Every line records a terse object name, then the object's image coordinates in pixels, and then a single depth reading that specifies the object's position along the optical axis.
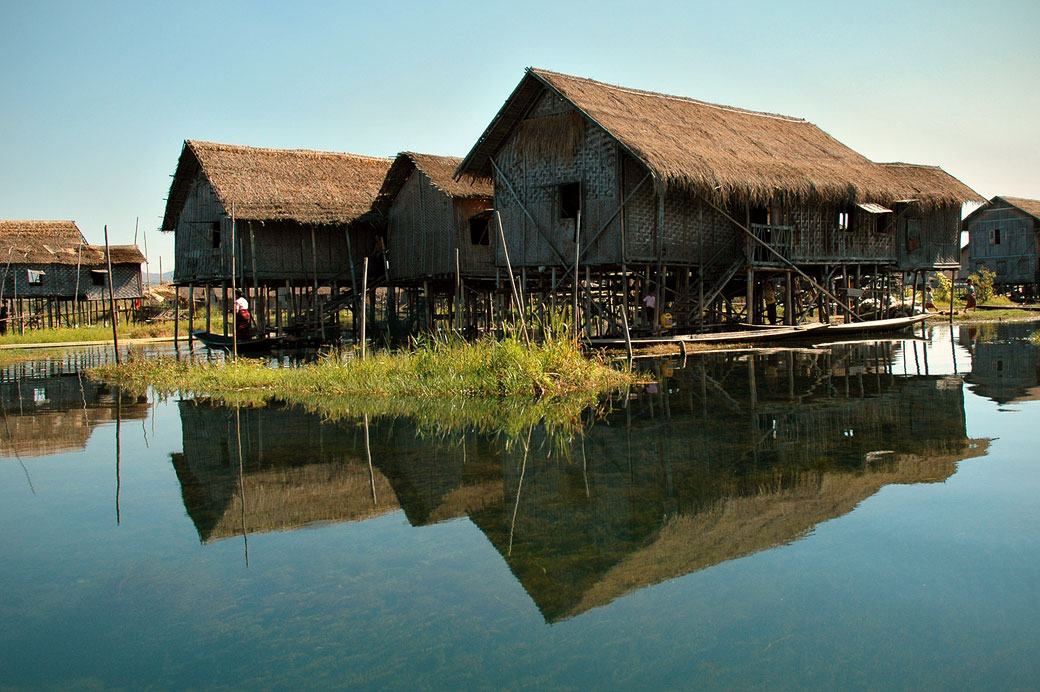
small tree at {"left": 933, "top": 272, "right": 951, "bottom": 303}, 36.16
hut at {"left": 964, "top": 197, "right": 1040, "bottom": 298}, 39.16
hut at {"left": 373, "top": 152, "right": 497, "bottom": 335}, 21.61
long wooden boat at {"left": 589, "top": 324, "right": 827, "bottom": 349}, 15.48
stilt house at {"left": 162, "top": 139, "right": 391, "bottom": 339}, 22.73
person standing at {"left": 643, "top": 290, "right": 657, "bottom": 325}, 18.78
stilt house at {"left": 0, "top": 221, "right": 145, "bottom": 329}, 32.91
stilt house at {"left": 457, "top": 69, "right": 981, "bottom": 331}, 17.48
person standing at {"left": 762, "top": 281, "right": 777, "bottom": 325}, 22.00
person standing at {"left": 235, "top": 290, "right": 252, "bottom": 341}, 18.77
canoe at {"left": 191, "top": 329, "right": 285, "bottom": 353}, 18.76
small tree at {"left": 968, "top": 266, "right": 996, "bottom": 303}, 36.78
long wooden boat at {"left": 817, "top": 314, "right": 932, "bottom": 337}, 19.33
